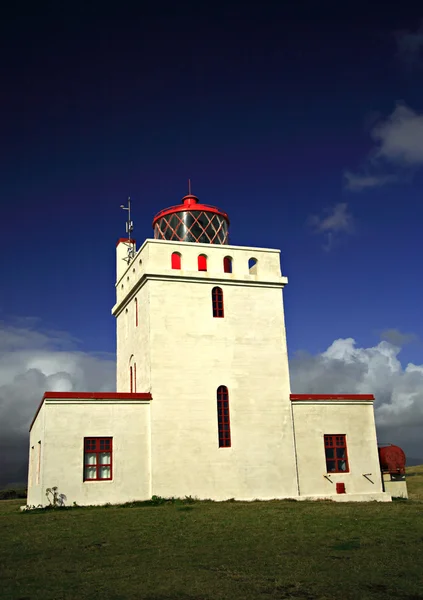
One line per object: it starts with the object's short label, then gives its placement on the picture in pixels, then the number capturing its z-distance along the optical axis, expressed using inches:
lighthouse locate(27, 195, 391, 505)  974.4
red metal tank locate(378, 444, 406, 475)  1221.7
